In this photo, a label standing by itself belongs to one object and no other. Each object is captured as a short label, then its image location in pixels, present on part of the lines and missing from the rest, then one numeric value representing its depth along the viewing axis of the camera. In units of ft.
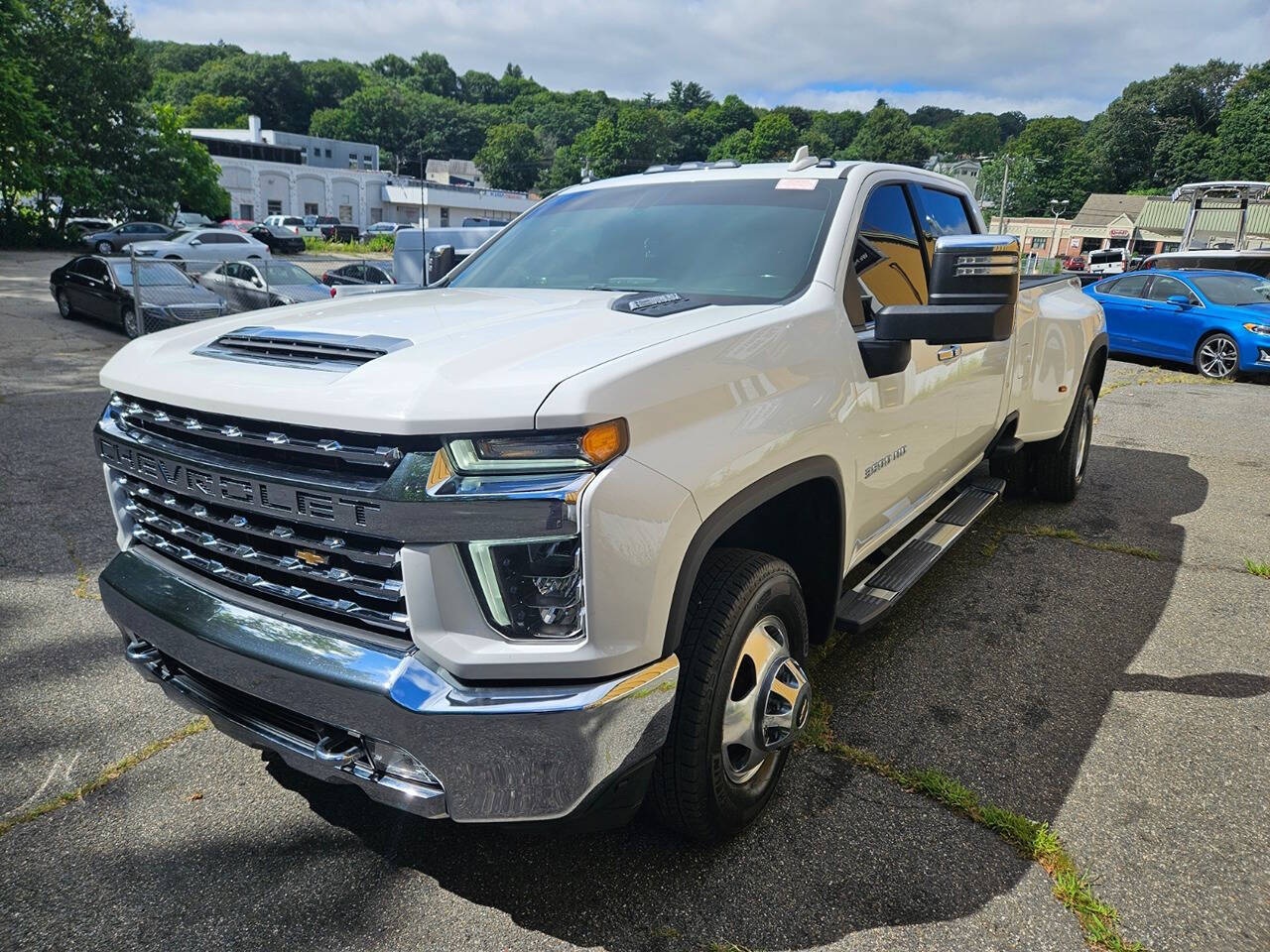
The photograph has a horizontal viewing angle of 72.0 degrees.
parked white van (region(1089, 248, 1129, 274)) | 133.59
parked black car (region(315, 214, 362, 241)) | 164.35
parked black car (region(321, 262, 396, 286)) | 56.90
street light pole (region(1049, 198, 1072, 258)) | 261.03
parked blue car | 39.73
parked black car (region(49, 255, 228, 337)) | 39.22
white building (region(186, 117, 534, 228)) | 239.30
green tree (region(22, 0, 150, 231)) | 103.76
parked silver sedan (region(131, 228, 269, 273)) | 81.66
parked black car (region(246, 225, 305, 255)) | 129.70
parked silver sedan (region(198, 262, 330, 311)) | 44.16
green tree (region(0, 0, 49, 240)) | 86.94
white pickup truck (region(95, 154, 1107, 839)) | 5.89
